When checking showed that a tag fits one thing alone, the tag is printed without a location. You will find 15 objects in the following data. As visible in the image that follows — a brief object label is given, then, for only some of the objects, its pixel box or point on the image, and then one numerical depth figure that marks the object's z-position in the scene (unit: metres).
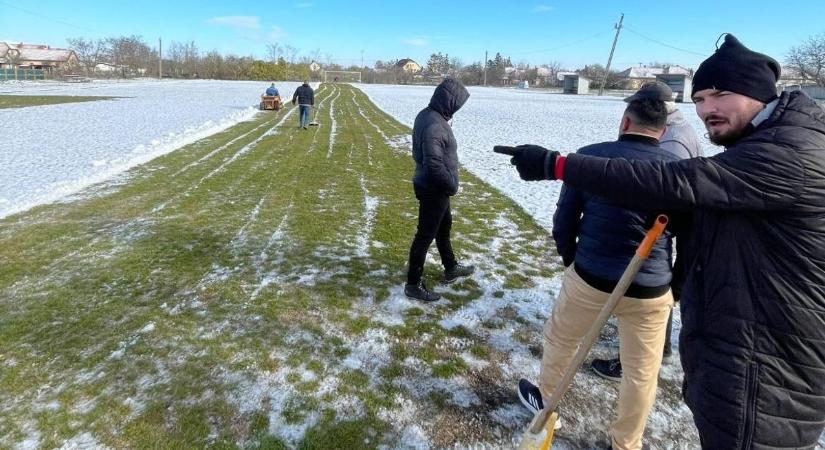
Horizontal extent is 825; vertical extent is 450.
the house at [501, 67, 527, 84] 110.72
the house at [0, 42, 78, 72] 79.81
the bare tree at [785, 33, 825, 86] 60.25
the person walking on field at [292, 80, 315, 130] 16.61
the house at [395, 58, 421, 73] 131.88
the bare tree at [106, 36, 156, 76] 88.00
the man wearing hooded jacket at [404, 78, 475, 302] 3.82
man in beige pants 2.16
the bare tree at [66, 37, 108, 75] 88.38
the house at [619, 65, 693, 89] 82.13
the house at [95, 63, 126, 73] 84.88
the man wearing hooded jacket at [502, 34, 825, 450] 1.32
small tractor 24.83
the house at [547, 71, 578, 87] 97.69
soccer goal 104.56
